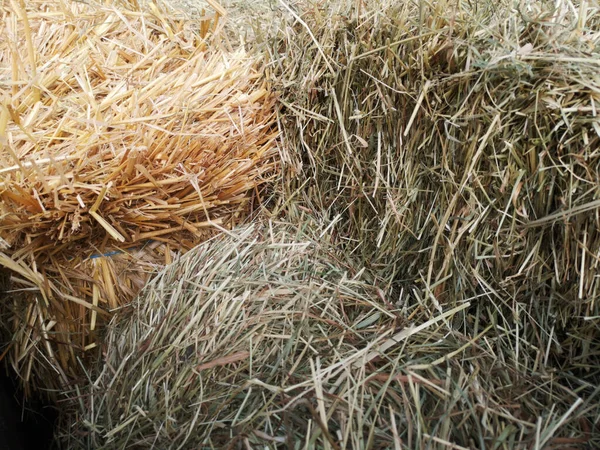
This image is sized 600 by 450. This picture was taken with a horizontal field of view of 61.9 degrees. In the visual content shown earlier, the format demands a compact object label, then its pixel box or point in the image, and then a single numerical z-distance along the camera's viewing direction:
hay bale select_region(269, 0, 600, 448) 0.78
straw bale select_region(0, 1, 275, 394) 0.95
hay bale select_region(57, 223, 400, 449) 0.77
